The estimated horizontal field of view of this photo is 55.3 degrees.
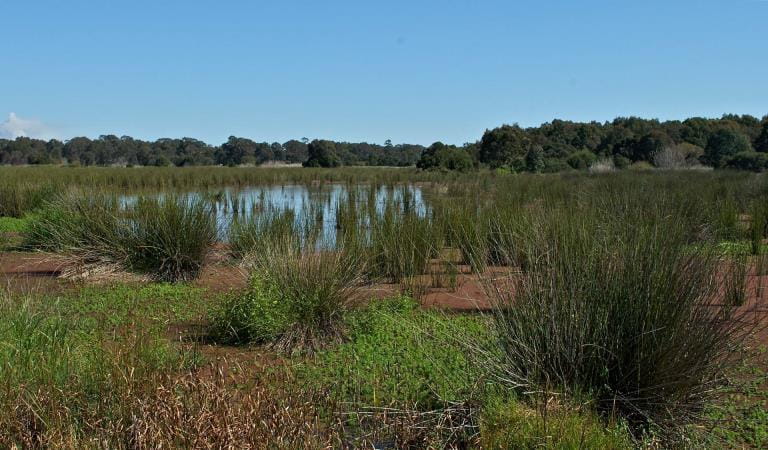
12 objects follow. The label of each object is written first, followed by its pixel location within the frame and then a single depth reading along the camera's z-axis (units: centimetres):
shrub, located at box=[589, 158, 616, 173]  3378
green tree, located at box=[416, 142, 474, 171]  3947
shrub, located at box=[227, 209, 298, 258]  1022
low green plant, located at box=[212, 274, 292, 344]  613
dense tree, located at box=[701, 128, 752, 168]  4288
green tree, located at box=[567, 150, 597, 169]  4241
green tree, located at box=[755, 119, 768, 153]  4559
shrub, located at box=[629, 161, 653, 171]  3595
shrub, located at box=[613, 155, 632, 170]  4085
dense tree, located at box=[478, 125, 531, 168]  4900
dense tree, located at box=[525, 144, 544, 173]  4106
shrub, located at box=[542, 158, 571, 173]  3997
